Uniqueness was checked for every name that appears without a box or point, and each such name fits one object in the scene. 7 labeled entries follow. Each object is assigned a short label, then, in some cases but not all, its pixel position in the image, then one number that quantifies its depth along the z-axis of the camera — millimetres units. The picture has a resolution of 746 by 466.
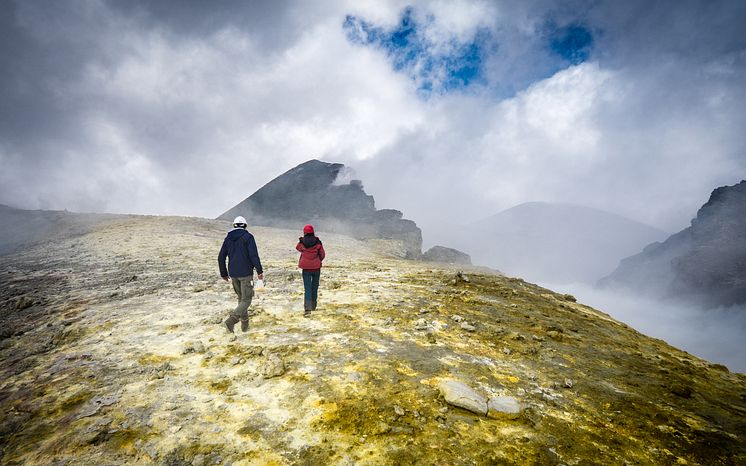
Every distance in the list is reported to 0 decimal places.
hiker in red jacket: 8508
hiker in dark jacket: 7523
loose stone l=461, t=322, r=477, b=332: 7790
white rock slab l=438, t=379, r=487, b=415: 4430
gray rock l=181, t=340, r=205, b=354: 6047
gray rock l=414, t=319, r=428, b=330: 7668
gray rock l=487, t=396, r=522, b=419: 4426
